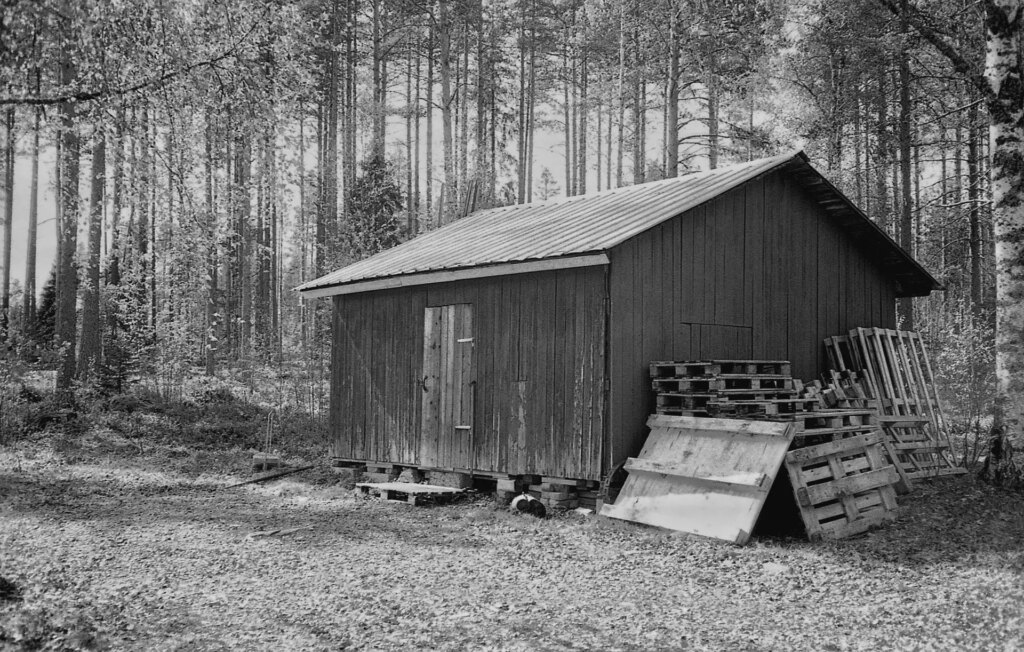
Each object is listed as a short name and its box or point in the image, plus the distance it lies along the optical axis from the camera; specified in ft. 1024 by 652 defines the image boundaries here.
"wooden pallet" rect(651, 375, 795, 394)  32.22
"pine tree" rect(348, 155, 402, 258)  72.54
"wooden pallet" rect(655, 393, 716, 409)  33.24
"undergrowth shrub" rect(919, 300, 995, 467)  53.83
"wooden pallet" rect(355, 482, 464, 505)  37.33
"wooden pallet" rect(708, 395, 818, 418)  31.45
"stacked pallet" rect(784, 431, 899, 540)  28.25
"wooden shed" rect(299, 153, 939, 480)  34.12
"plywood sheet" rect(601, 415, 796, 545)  28.30
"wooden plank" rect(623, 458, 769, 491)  28.17
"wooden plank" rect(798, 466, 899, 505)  28.30
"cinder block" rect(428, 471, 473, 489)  39.27
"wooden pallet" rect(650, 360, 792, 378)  32.78
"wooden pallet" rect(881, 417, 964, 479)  38.55
